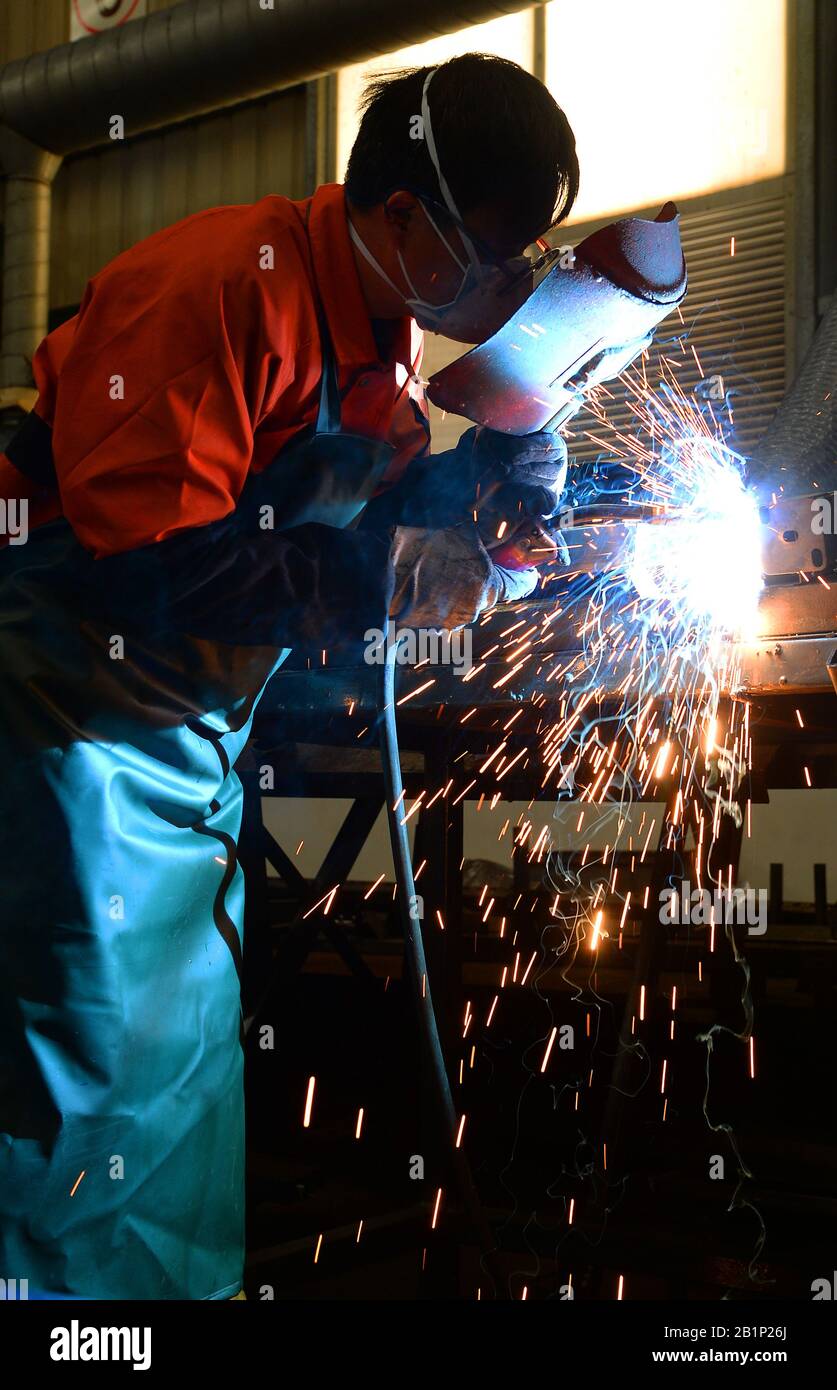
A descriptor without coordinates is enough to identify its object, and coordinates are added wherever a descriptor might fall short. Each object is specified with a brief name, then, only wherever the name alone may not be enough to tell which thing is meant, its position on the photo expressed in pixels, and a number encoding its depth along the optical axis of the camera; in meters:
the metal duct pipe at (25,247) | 5.96
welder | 1.24
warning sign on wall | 5.89
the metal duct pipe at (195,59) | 4.65
